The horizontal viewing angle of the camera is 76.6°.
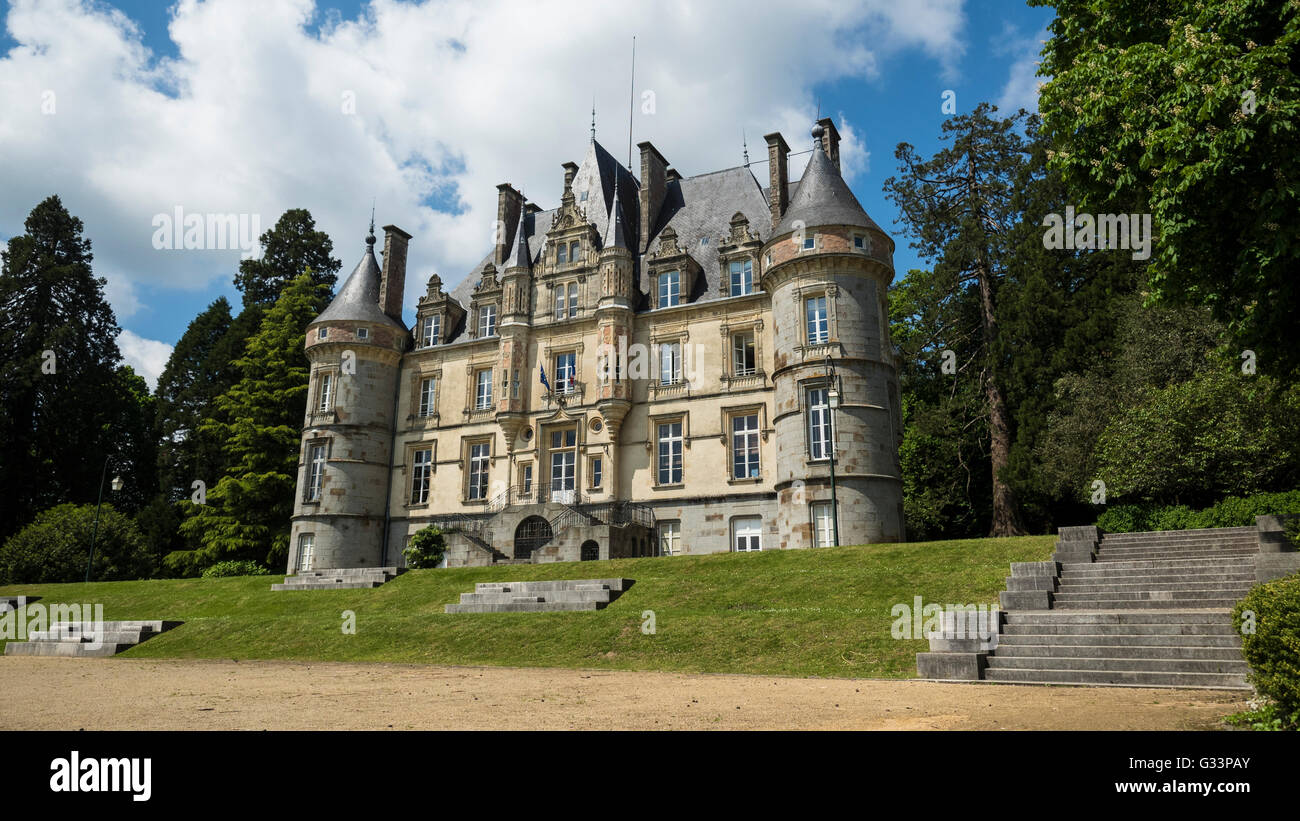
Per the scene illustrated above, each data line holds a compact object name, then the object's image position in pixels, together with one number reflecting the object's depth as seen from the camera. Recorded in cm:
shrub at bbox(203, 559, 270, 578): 3588
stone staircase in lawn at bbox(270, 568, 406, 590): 2716
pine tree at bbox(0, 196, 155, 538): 4266
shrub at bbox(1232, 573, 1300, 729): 661
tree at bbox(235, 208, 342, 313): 4831
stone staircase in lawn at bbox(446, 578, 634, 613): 1962
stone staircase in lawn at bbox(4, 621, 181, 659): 2011
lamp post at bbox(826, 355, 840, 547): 2350
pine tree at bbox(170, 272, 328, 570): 3938
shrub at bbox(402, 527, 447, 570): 3191
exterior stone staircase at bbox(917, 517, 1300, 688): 1094
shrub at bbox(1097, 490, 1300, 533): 2058
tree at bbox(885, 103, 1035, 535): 3512
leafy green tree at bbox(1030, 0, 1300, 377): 1041
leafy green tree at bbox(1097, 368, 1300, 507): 2150
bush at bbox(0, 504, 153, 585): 3578
